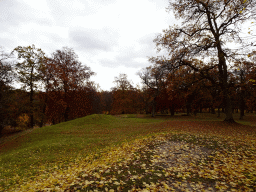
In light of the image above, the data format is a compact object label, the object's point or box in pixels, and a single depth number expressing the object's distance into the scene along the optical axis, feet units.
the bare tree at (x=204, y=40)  49.01
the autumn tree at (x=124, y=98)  159.94
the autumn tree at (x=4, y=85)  60.49
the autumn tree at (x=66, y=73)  90.12
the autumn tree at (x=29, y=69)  77.97
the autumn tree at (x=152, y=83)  125.87
